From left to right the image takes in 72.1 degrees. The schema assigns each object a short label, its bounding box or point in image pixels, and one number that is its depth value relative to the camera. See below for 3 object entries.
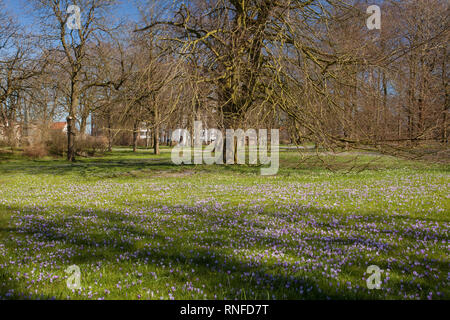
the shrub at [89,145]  35.09
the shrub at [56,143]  33.00
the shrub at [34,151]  30.94
